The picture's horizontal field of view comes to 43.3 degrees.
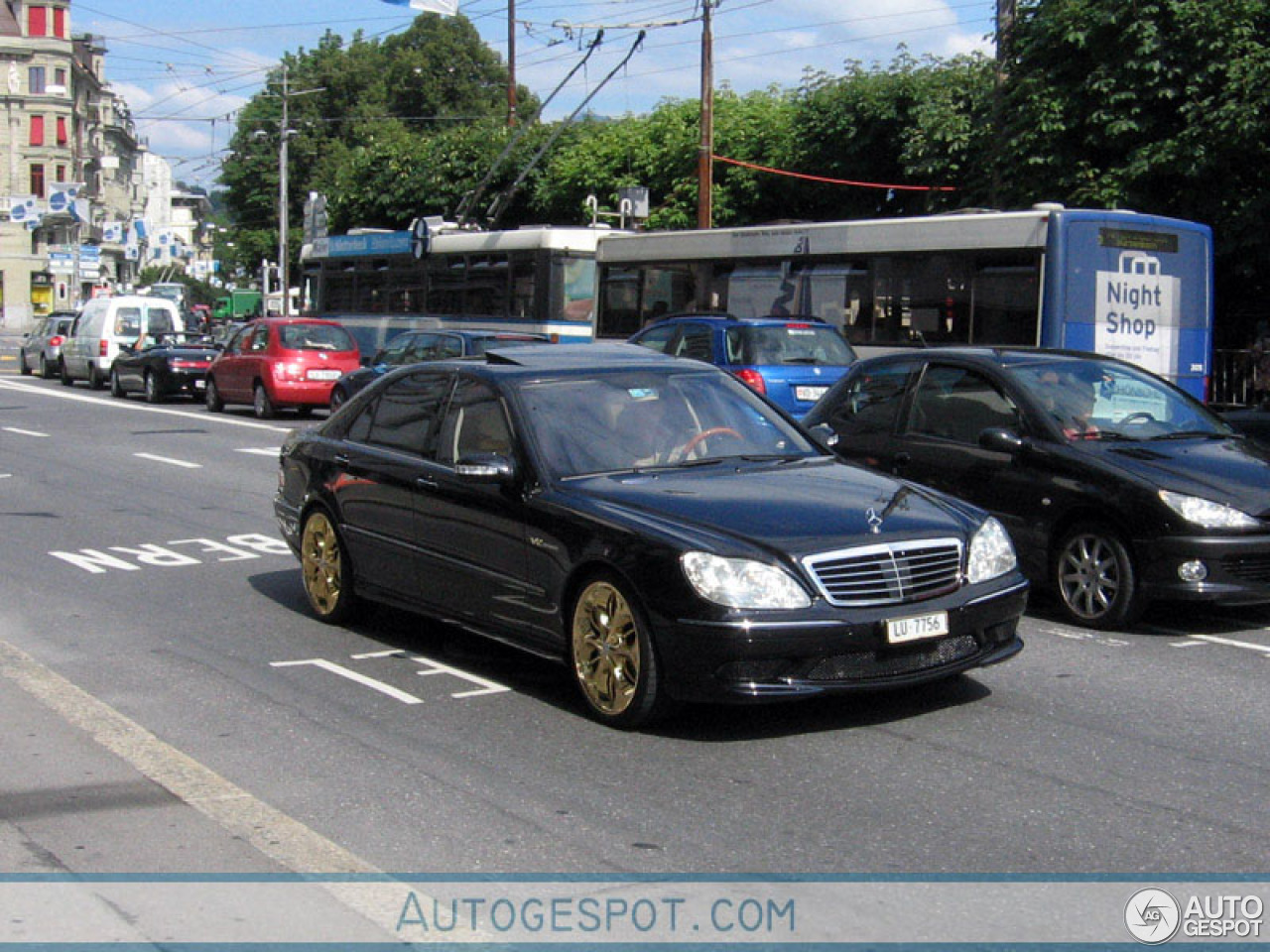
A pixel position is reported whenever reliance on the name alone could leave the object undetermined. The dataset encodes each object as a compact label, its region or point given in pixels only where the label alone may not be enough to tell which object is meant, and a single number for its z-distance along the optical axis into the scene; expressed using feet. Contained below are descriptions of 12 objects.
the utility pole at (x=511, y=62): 148.15
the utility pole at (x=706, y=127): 90.89
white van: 115.24
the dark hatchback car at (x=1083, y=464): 27.40
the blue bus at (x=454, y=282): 86.99
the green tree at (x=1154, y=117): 71.31
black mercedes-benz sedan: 20.06
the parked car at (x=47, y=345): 130.31
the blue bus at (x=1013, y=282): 58.65
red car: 83.61
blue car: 56.80
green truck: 343.26
